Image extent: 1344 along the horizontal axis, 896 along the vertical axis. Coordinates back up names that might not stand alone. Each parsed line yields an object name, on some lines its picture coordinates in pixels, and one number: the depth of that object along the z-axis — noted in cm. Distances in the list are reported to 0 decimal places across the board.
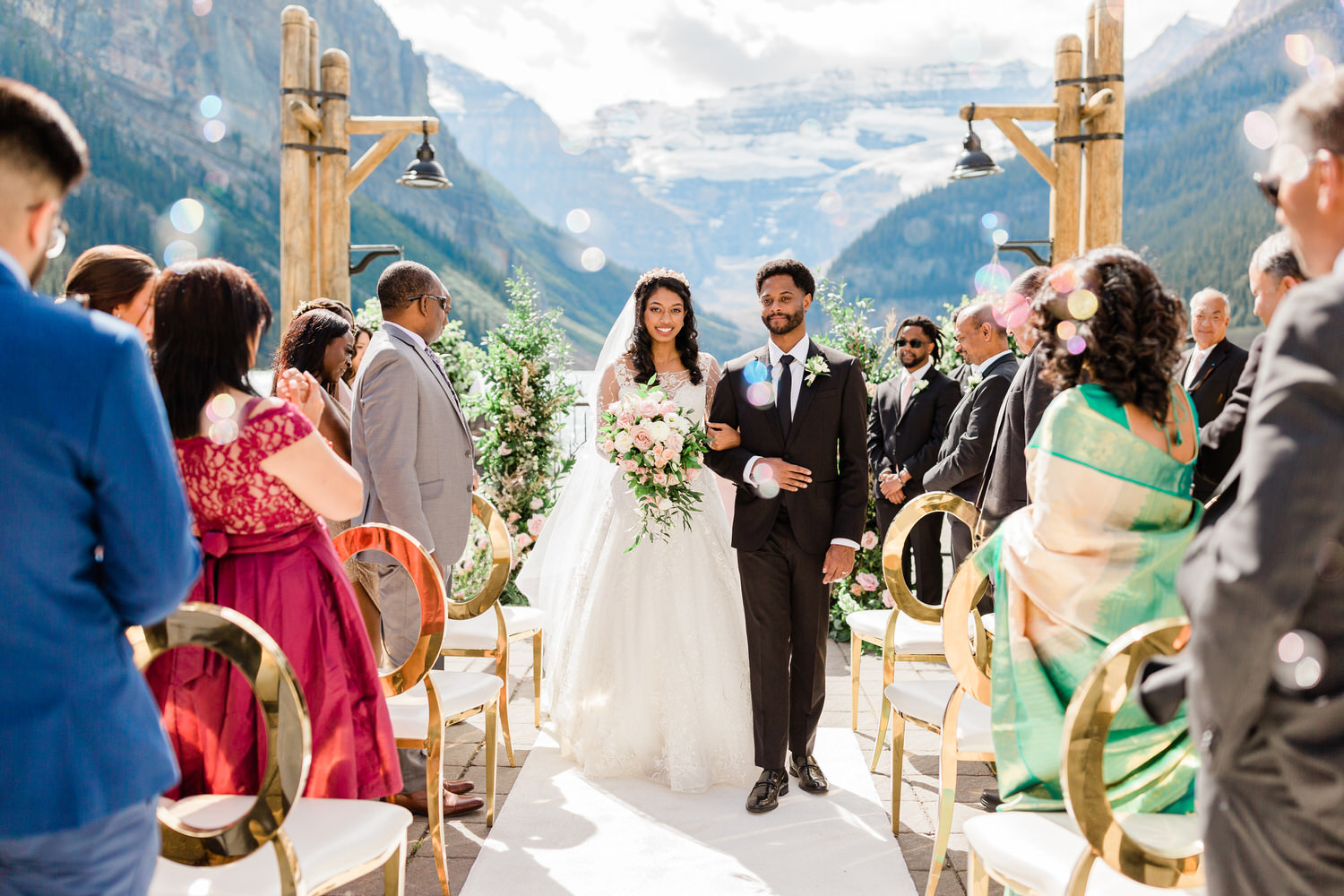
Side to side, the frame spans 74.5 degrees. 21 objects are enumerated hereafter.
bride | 396
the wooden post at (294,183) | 644
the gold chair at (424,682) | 290
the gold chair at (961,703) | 270
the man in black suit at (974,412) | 480
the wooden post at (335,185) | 666
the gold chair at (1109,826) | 174
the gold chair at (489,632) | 383
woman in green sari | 203
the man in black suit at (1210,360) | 497
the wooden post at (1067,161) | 658
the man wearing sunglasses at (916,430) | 572
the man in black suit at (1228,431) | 216
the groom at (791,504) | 371
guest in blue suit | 128
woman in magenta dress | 204
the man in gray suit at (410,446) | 365
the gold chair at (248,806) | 182
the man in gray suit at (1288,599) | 118
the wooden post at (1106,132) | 623
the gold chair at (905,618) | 354
